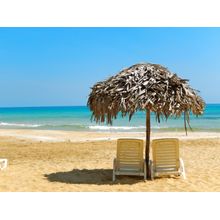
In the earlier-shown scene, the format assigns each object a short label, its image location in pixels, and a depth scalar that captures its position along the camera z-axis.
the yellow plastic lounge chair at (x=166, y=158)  4.54
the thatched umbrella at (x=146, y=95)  4.25
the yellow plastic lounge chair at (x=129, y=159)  4.57
